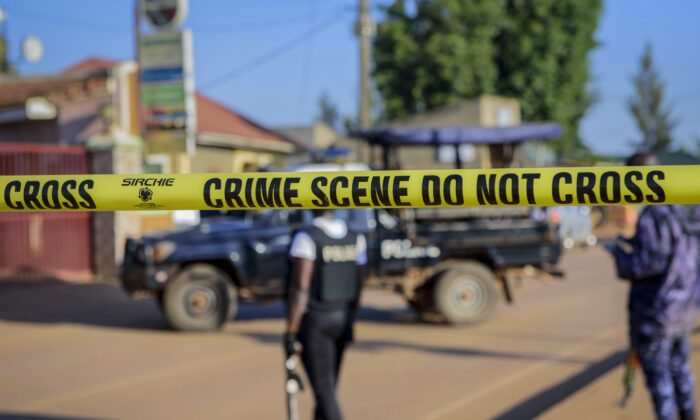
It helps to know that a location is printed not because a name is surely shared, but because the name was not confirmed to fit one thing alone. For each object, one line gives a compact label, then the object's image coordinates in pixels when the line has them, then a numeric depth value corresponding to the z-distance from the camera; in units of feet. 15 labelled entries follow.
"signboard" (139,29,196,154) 65.92
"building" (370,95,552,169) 126.39
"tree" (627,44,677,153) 189.47
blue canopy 40.57
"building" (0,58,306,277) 56.59
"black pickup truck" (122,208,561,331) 36.99
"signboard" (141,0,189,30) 68.49
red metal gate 55.06
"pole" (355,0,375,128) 76.64
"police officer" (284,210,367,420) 16.88
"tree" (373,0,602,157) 139.23
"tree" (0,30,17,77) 140.68
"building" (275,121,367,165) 136.36
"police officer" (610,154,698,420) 16.70
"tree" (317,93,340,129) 258.37
